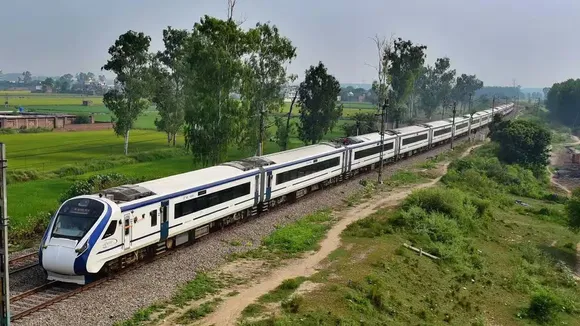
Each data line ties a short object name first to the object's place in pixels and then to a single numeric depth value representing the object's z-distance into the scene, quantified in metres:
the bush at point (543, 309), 22.80
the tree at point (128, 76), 56.66
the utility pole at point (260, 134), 40.87
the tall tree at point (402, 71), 80.69
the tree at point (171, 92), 62.53
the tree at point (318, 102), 61.38
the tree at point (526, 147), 63.53
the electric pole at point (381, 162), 41.88
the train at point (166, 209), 18.38
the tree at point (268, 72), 48.51
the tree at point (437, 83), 130.25
